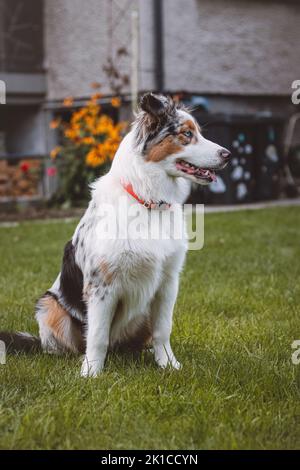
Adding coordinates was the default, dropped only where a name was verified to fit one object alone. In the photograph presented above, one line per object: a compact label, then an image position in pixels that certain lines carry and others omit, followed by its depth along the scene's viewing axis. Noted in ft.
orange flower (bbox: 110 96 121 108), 33.08
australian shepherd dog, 10.82
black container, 34.91
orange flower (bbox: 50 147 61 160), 32.89
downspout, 37.29
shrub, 32.04
